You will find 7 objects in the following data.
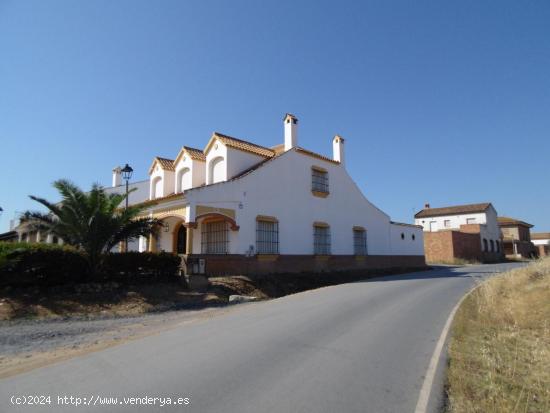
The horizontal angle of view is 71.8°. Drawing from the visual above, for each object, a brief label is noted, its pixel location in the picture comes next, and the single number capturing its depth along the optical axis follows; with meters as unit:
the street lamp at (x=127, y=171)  18.39
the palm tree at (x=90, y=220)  13.57
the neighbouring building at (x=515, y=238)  58.25
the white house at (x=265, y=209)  17.80
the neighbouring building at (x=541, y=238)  70.81
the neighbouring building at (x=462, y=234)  39.12
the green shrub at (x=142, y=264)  13.91
